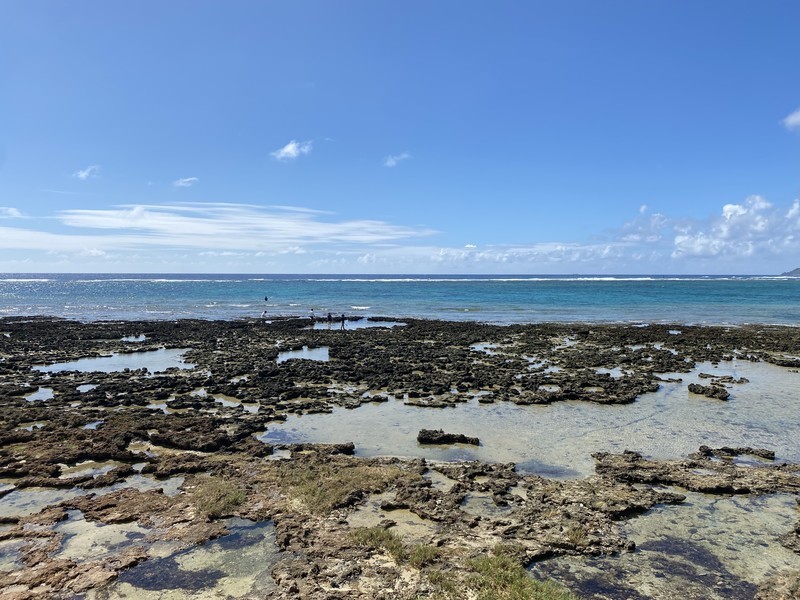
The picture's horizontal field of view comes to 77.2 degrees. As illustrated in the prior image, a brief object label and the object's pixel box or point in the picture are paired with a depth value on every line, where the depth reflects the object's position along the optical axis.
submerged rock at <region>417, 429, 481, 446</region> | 13.05
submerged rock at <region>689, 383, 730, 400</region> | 17.86
